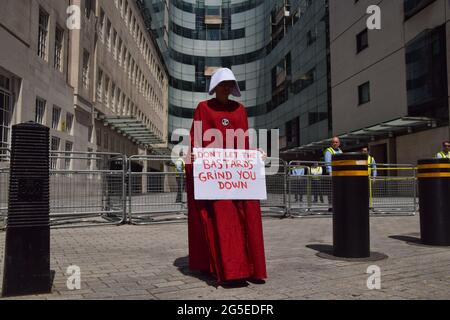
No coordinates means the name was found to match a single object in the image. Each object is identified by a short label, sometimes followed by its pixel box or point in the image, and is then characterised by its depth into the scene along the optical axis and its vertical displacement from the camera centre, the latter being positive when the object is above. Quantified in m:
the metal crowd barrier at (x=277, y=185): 11.41 +0.07
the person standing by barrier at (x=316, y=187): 11.53 +0.01
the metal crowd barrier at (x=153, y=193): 10.02 -0.12
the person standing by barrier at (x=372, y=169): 12.00 +0.52
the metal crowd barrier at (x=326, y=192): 11.55 -0.12
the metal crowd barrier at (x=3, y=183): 8.56 +0.10
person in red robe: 4.08 -0.35
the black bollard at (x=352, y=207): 5.55 -0.25
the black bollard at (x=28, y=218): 3.79 -0.27
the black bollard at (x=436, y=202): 6.57 -0.23
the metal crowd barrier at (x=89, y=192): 9.54 -0.10
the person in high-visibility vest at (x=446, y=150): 11.84 +1.03
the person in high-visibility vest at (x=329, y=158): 11.38 +0.79
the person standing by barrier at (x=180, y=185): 10.41 +0.06
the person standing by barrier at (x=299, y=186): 11.53 +0.04
